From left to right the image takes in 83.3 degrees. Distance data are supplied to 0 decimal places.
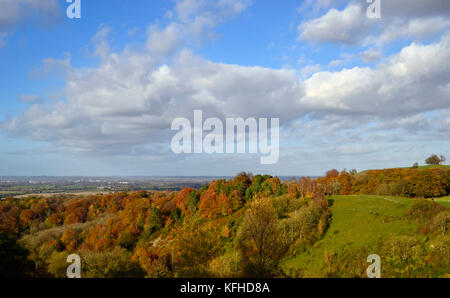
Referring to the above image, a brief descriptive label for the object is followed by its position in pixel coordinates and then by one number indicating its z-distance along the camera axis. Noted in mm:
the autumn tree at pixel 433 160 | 117188
